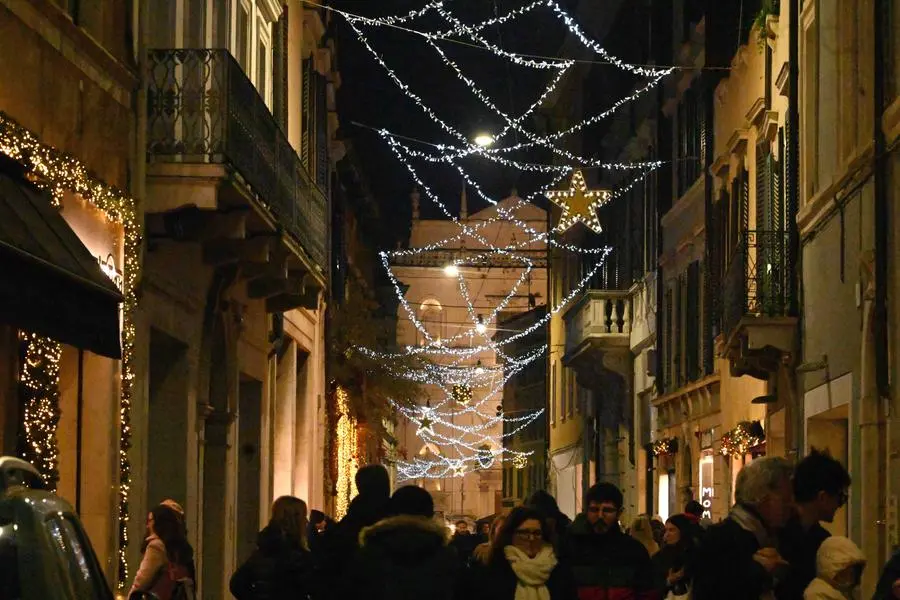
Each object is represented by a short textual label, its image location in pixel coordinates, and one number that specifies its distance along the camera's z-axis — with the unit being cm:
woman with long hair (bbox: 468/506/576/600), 984
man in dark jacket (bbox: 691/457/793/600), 862
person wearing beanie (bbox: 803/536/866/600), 875
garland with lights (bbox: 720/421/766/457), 2525
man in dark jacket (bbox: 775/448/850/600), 905
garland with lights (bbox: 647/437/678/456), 3303
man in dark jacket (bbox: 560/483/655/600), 1136
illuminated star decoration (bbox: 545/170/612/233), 3500
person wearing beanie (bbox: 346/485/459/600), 966
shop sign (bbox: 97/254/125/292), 1544
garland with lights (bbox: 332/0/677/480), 4675
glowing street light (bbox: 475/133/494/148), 3736
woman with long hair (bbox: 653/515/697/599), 1488
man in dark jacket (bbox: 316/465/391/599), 1166
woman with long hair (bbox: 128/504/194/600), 1316
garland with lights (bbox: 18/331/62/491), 1339
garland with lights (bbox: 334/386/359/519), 3716
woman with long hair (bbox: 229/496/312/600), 1242
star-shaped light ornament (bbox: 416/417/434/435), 5970
